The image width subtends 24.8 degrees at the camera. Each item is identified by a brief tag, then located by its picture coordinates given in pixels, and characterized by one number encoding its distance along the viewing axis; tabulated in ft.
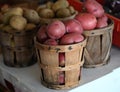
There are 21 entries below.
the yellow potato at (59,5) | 3.64
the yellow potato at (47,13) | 3.54
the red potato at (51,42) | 2.91
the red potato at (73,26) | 3.05
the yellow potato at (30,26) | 3.45
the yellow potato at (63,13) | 3.47
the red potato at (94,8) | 3.59
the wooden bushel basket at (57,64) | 2.89
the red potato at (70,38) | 2.92
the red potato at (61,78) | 3.02
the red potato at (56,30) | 2.92
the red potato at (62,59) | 2.91
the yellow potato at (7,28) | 3.40
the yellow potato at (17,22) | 3.36
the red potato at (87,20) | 3.36
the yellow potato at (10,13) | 3.51
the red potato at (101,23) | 3.46
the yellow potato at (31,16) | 3.56
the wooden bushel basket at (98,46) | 3.44
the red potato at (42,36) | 3.04
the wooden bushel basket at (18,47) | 3.41
